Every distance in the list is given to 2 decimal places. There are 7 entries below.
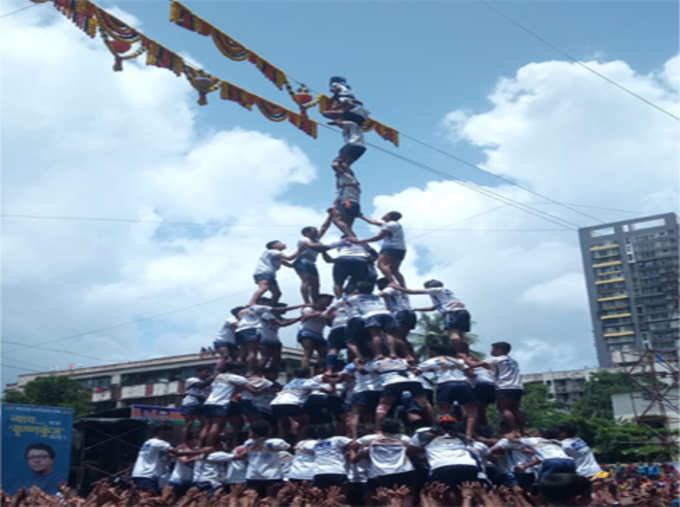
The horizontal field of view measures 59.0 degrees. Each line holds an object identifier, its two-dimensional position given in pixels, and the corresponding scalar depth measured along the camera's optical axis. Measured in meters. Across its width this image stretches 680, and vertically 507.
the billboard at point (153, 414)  18.39
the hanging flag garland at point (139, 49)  12.44
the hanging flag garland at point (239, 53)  13.65
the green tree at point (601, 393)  43.62
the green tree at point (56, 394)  33.62
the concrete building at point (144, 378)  39.12
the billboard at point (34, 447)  15.28
